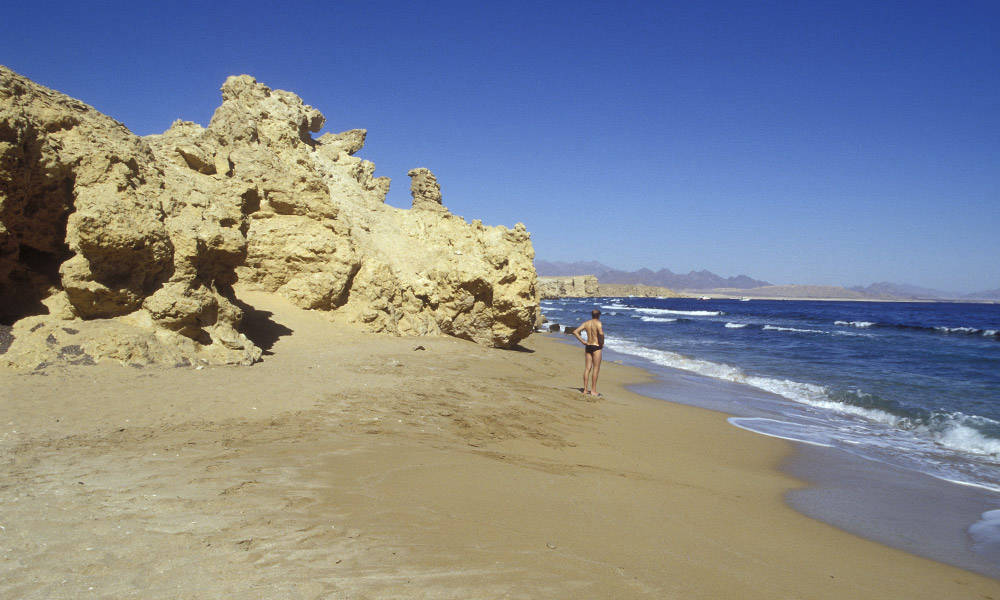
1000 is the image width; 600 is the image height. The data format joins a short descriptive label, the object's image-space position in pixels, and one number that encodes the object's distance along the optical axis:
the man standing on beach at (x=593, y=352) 9.41
